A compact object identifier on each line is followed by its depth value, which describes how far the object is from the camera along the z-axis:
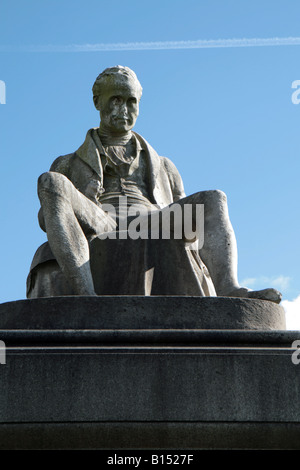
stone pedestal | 6.03
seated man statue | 7.56
